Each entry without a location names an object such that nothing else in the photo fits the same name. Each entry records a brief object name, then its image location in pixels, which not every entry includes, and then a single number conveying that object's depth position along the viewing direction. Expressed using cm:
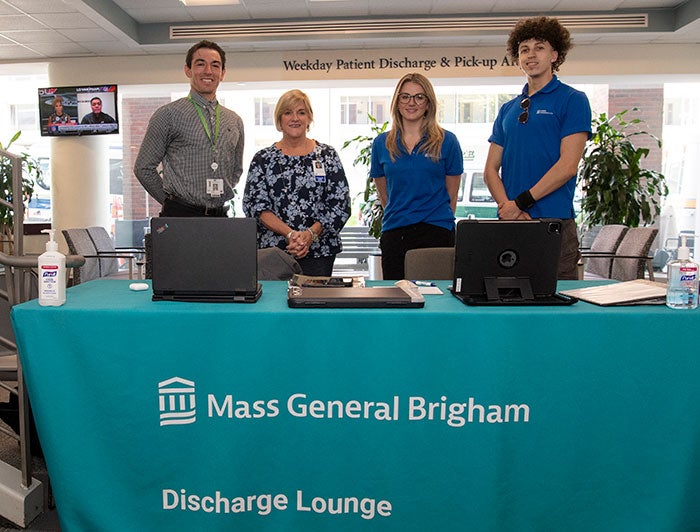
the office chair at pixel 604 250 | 516
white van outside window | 840
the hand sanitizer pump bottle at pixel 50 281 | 155
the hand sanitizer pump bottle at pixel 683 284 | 158
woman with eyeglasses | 258
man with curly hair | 236
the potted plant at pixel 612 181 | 598
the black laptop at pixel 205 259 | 159
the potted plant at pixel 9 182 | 673
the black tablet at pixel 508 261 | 162
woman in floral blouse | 269
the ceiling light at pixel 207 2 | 567
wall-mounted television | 675
